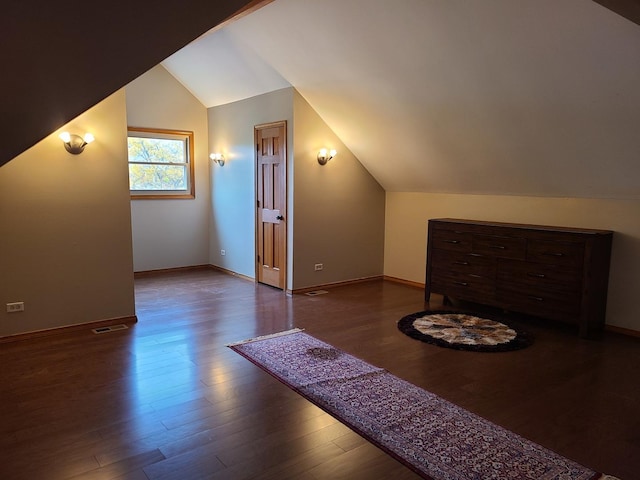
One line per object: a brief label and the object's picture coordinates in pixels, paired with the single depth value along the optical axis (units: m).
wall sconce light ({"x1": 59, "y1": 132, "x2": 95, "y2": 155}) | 4.18
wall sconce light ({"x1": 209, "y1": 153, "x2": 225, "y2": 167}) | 7.17
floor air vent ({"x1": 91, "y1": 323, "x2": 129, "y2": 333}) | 4.45
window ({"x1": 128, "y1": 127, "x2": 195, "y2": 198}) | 6.96
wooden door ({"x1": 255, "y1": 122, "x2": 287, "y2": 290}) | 6.00
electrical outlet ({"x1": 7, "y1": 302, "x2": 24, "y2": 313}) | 4.12
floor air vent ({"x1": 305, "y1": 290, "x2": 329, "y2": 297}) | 6.00
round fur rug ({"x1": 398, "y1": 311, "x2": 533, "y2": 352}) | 4.16
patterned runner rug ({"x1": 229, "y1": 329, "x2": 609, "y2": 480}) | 2.38
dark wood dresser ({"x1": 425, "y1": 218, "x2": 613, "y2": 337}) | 4.39
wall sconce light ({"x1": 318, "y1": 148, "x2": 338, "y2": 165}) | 6.02
